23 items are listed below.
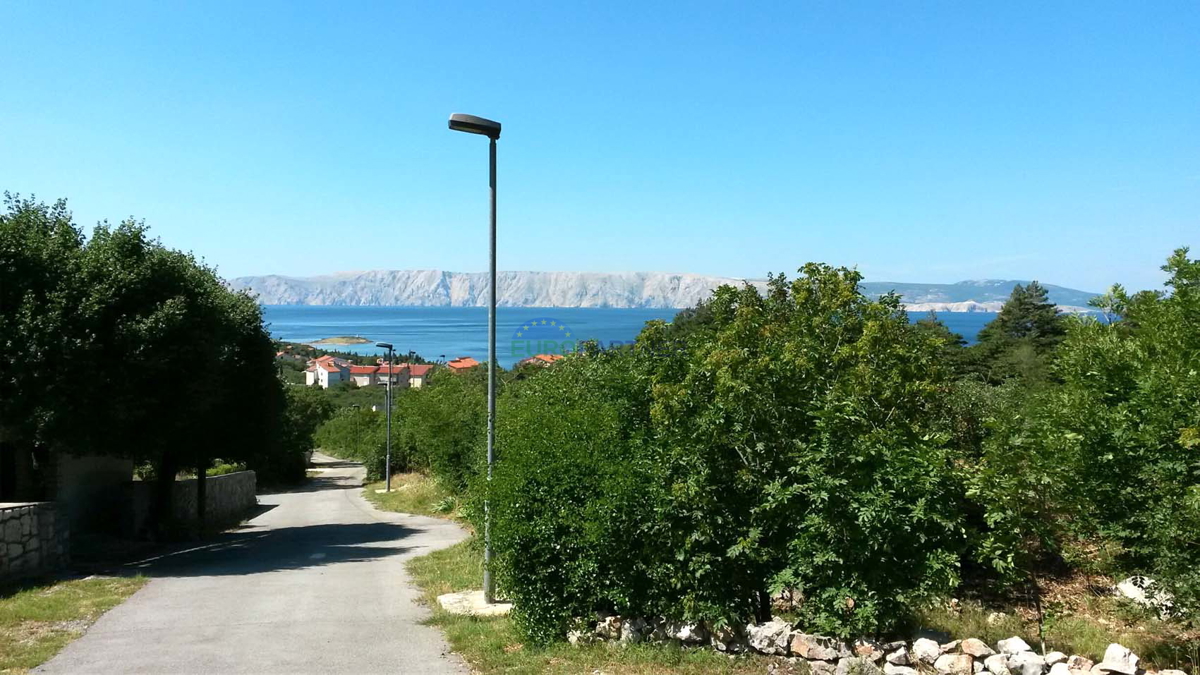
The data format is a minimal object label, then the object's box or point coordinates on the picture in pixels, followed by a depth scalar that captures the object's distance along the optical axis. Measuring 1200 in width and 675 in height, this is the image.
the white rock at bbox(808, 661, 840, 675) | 7.68
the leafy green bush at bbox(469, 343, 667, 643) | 8.55
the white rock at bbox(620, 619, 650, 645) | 8.73
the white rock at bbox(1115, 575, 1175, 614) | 8.75
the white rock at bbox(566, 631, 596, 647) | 8.92
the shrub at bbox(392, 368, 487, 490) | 28.28
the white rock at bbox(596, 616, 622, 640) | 8.93
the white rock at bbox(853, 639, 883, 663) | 7.69
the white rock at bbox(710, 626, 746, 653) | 8.48
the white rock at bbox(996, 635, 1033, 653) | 7.55
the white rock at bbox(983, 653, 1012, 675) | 7.29
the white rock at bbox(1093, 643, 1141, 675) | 7.00
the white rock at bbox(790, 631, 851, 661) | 7.88
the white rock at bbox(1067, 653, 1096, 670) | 7.15
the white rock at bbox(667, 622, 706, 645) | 8.59
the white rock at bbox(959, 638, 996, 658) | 7.54
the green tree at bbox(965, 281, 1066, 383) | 36.44
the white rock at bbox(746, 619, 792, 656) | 8.22
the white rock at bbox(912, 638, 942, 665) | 7.59
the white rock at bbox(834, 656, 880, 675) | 7.47
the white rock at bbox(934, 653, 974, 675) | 7.39
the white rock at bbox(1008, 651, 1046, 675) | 7.20
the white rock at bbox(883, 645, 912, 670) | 7.56
